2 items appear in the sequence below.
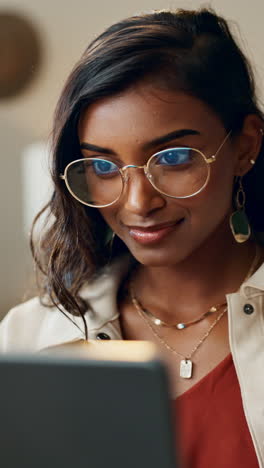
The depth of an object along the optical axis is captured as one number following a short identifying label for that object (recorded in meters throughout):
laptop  0.40
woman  0.88
